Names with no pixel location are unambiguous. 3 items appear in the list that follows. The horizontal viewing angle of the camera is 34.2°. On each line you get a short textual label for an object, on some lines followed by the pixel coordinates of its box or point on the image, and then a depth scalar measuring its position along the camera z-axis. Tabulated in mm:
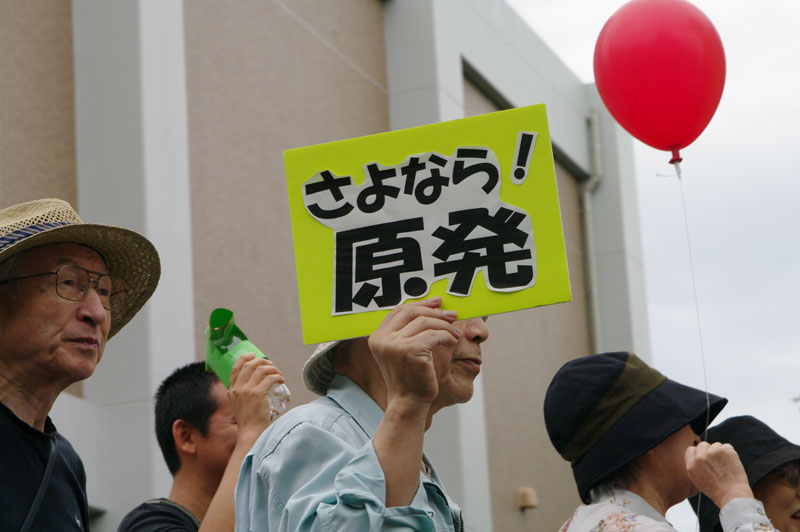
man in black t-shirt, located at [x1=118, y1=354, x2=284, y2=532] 3398
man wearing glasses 2881
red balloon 5129
